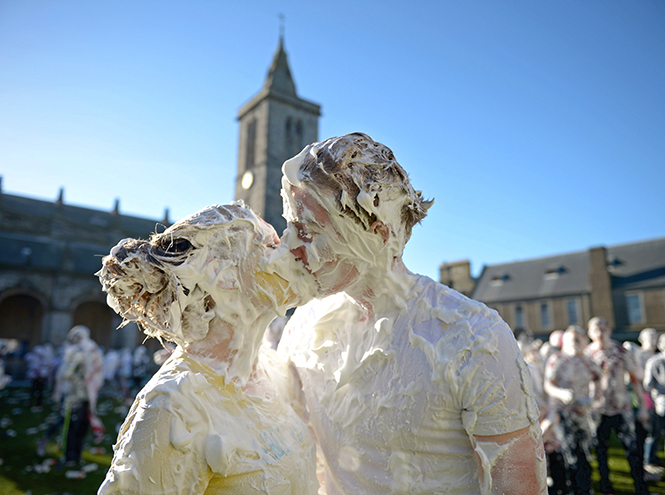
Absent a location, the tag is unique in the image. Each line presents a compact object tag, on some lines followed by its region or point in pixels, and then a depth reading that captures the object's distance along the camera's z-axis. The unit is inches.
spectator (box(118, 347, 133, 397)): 664.5
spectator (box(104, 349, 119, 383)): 662.5
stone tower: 1259.8
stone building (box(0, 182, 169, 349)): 1089.4
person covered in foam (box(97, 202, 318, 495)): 49.8
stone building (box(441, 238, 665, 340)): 1061.8
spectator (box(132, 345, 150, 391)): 645.9
